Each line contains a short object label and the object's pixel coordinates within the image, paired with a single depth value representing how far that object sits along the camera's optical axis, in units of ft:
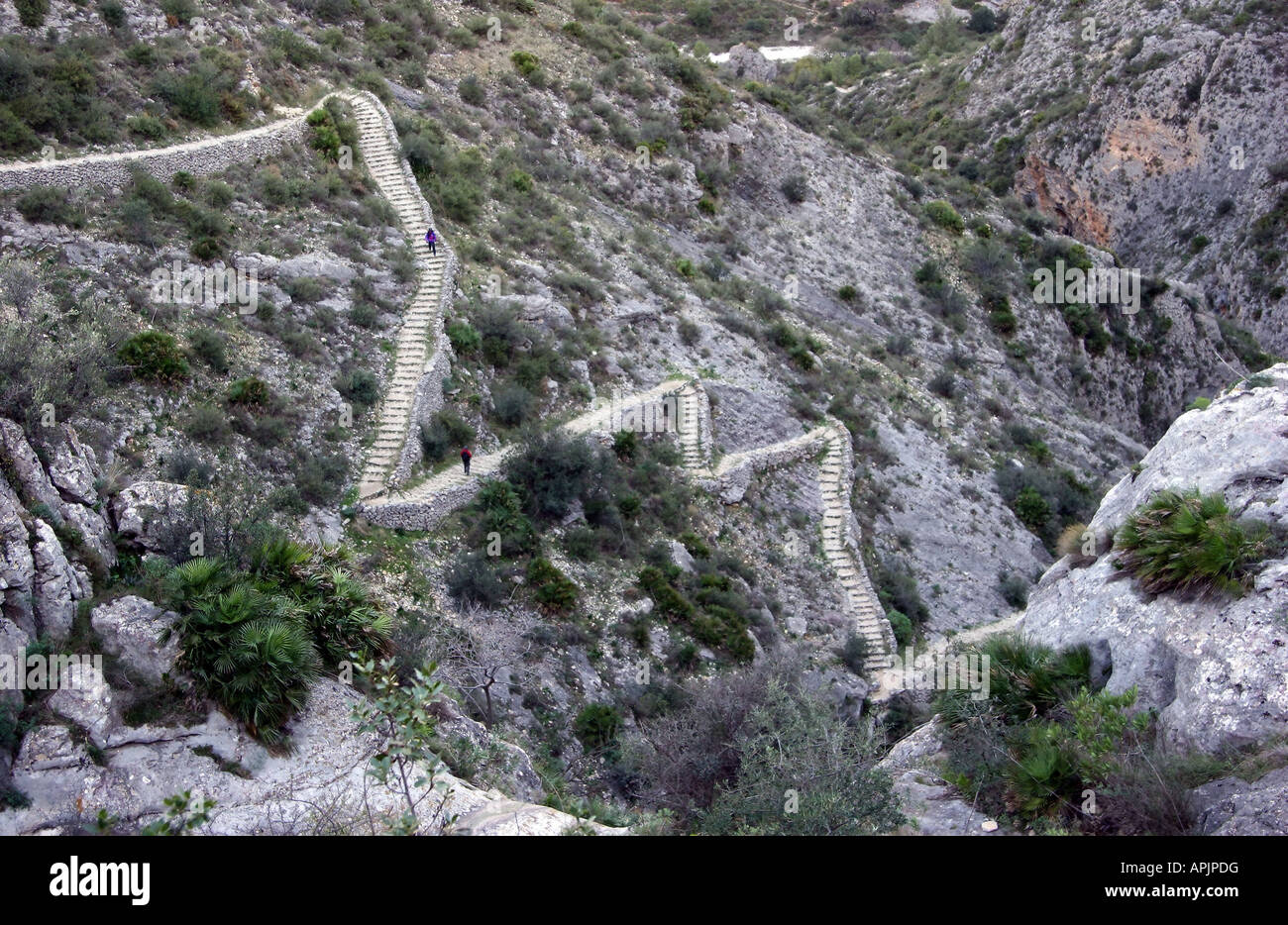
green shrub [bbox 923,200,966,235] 165.27
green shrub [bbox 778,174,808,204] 156.04
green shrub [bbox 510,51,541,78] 144.56
